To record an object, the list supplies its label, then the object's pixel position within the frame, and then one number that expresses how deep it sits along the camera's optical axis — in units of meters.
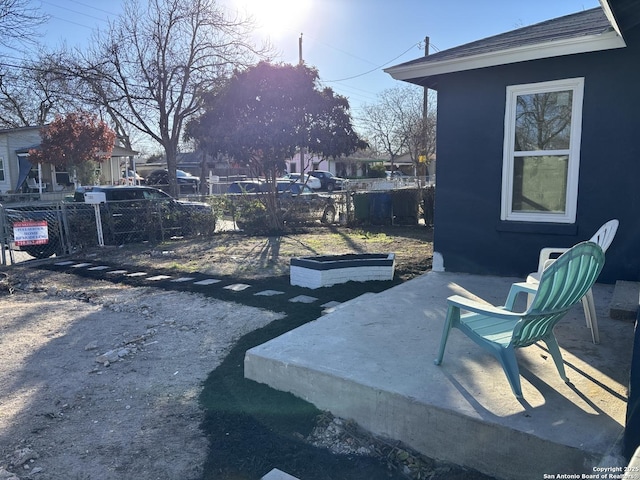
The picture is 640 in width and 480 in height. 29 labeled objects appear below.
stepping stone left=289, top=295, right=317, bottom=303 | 5.70
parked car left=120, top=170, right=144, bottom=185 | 24.59
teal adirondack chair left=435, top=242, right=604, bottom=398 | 2.53
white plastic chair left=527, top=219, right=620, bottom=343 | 3.59
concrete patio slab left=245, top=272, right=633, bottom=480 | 2.32
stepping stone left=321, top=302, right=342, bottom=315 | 5.09
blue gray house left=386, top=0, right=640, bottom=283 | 5.22
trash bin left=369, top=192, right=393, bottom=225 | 14.32
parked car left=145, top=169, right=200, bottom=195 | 29.00
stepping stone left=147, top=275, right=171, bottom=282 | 7.41
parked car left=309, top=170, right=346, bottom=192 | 34.59
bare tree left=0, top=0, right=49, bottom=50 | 19.97
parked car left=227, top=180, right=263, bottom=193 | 21.51
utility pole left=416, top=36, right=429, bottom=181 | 27.50
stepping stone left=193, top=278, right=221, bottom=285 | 6.98
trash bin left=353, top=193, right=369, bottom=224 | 14.44
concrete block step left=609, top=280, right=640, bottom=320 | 3.92
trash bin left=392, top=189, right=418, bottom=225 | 14.16
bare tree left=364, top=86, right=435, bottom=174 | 32.69
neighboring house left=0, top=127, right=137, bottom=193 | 24.02
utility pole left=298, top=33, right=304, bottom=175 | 27.17
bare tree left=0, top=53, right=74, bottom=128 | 21.53
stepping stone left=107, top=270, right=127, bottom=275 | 7.92
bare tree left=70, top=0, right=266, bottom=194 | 20.91
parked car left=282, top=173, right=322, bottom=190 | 32.18
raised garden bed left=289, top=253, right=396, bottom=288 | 6.38
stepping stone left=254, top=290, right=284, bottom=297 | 6.13
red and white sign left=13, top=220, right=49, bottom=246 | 8.82
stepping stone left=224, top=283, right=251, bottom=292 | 6.56
